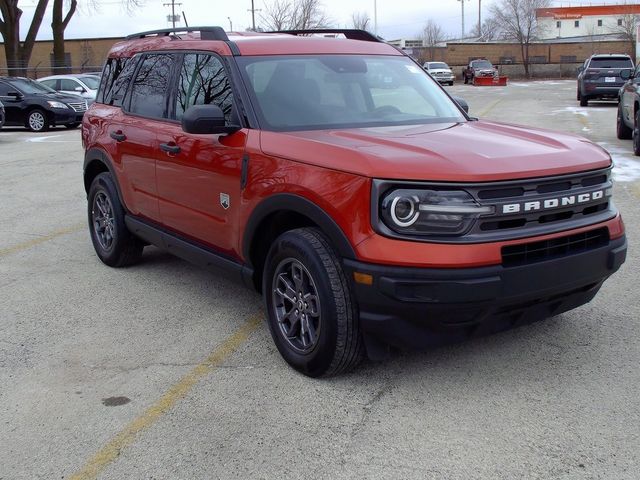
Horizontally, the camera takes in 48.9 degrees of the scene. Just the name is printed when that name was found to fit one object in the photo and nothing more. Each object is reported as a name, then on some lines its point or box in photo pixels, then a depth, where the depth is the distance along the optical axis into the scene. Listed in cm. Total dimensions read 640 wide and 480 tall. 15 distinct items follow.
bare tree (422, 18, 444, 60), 10905
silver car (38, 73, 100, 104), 2341
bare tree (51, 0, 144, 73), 3553
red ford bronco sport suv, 335
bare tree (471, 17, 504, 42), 8168
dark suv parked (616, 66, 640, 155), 1151
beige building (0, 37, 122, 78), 5688
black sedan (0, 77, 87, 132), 2002
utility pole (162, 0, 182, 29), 7364
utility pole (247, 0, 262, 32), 6729
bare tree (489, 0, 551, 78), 6444
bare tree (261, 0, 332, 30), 5669
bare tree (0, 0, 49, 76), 3316
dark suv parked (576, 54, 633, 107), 2241
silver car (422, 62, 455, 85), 4528
